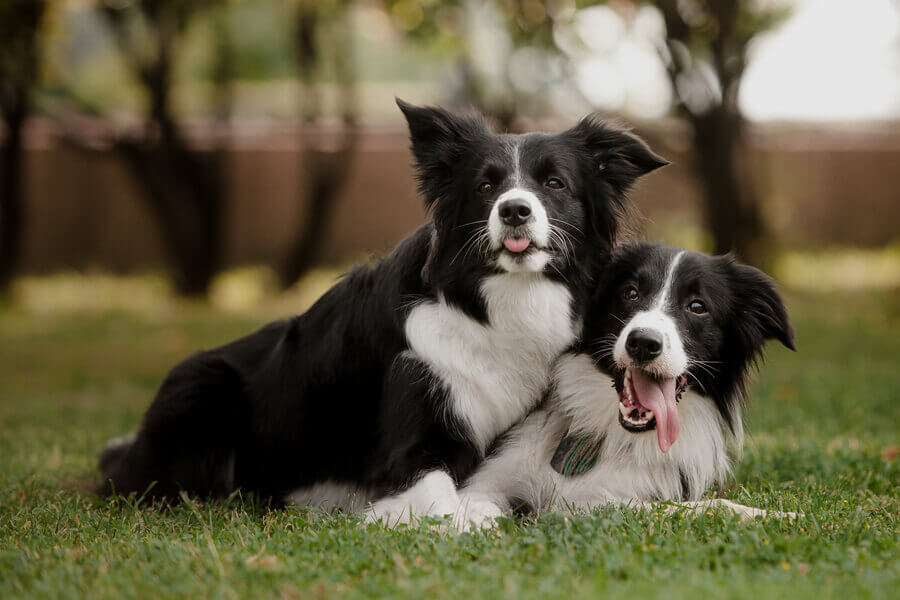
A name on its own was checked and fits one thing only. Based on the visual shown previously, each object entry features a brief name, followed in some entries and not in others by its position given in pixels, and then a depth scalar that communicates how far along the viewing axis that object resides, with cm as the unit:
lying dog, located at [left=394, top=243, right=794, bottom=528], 414
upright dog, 407
